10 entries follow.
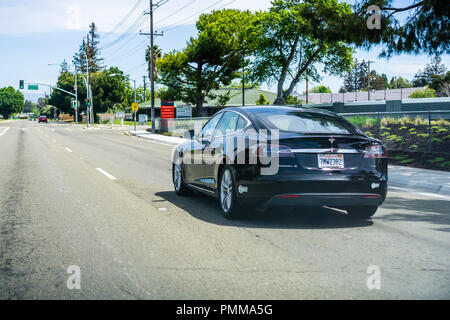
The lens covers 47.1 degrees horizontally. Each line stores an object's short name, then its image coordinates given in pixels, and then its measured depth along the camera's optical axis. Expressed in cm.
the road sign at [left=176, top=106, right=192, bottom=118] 4053
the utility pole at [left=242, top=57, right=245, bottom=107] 5450
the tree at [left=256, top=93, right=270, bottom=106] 6946
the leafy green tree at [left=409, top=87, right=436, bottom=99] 6354
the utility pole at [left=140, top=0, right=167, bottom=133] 4387
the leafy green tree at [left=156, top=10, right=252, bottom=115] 5412
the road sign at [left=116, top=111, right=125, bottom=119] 6588
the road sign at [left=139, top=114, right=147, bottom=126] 6993
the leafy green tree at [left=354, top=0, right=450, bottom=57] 1325
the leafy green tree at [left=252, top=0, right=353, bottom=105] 4938
